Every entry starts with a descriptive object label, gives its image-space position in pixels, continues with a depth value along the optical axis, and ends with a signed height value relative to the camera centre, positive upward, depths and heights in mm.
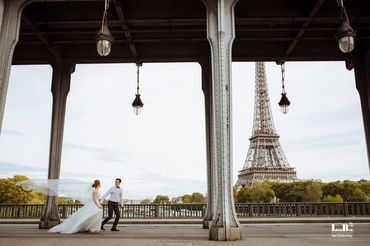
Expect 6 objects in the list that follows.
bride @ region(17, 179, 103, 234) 11703 +143
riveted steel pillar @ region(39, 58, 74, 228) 13812 +3045
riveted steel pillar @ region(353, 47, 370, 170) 14102 +4791
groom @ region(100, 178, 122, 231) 12680 +110
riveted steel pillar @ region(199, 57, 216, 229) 13297 +3141
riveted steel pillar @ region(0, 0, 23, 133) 9773 +4680
